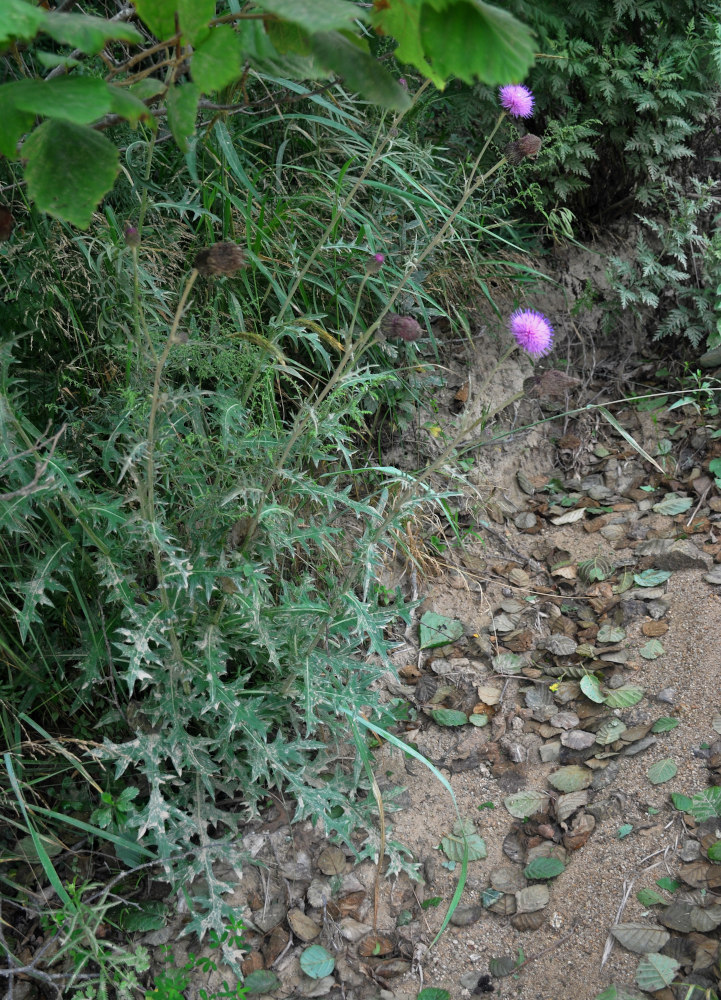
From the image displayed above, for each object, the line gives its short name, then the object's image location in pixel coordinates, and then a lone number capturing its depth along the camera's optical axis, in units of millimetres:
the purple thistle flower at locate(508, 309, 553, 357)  1750
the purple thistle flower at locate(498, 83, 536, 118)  1916
